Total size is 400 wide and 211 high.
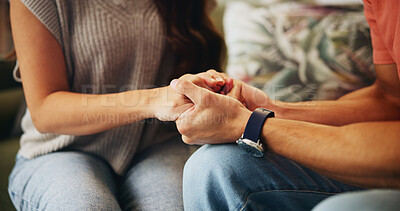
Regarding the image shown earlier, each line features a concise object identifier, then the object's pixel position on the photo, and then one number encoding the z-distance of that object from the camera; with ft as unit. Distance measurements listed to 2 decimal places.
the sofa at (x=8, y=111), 3.86
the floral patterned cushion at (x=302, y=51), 3.86
